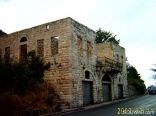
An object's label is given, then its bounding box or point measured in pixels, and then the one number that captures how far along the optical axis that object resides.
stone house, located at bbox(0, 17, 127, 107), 13.91
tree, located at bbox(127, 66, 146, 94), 25.06
